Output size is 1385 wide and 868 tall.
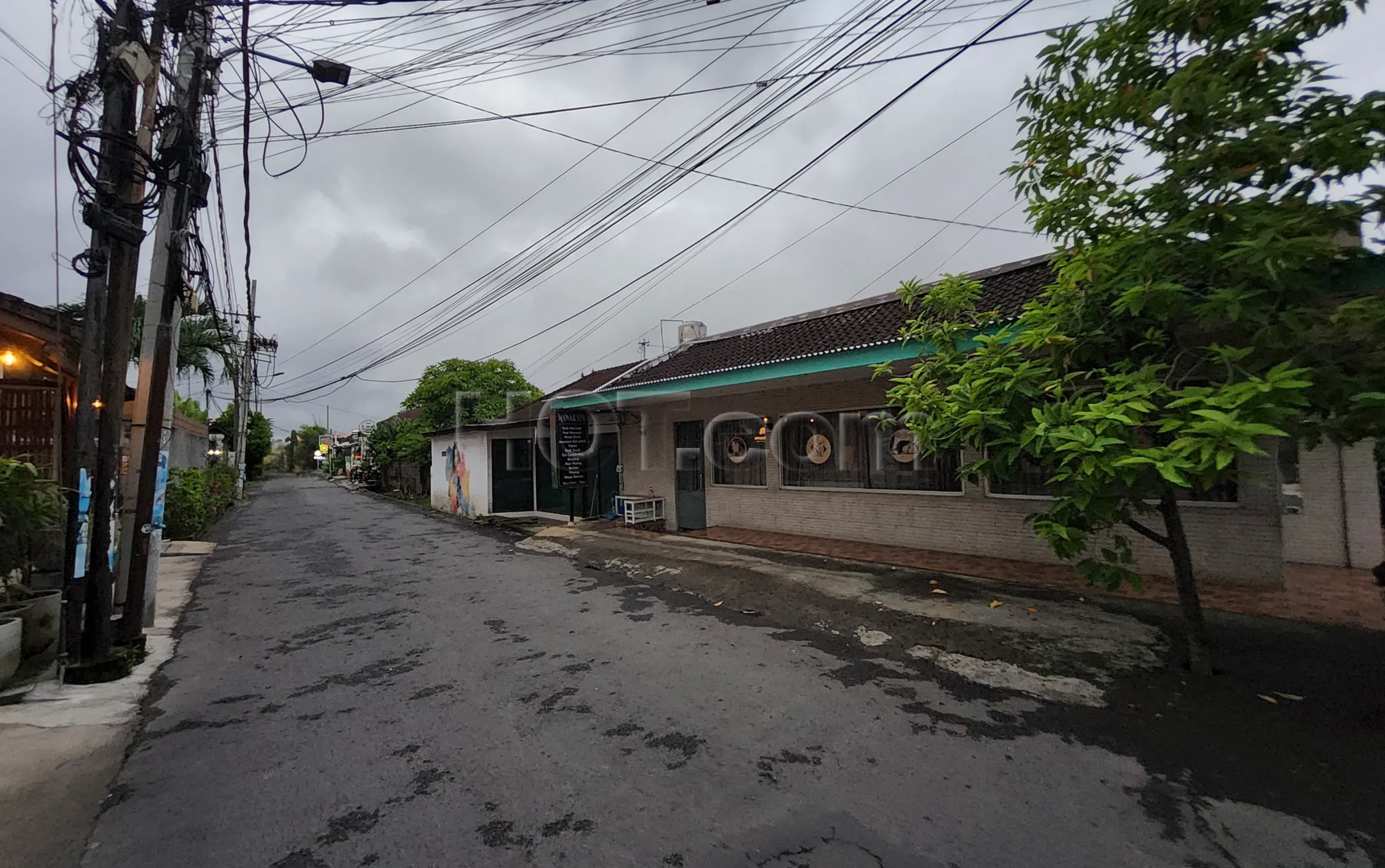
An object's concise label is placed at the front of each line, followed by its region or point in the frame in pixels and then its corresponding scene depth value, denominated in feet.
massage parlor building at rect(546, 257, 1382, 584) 21.90
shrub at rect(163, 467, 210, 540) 40.68
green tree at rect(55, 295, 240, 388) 52.65
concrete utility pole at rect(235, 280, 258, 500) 74.28
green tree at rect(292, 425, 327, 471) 254.27
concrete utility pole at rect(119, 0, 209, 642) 17.01
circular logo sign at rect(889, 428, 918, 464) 28.60
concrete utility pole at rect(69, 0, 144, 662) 15.65
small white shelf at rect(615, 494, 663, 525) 40.52
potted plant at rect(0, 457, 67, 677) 14.93
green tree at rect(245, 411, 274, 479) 140.15
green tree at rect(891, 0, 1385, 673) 10.39
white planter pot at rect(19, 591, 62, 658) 16.43
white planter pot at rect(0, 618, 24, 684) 14.62
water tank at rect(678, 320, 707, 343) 59.36
